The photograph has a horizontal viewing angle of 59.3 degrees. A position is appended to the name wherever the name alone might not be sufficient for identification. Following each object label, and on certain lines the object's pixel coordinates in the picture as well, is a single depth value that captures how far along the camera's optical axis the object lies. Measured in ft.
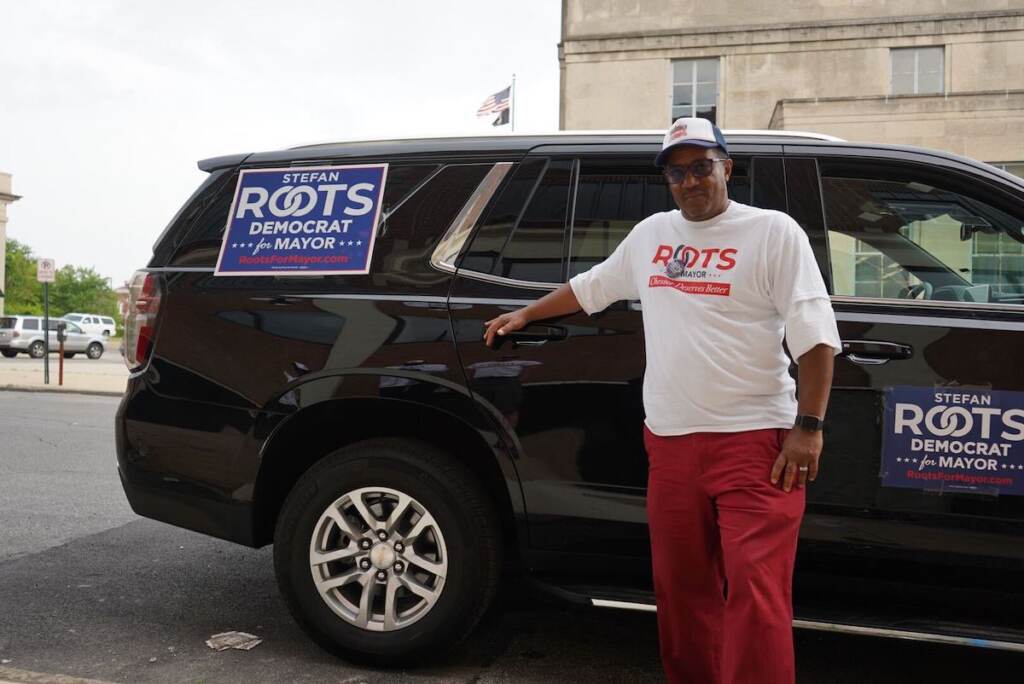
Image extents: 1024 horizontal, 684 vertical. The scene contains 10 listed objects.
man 7.48
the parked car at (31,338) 108.68
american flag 76.48
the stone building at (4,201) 185.16
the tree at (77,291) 305.53
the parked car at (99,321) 142.41
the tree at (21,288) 262.67
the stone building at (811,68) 65.10
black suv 9.11
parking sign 54.60
